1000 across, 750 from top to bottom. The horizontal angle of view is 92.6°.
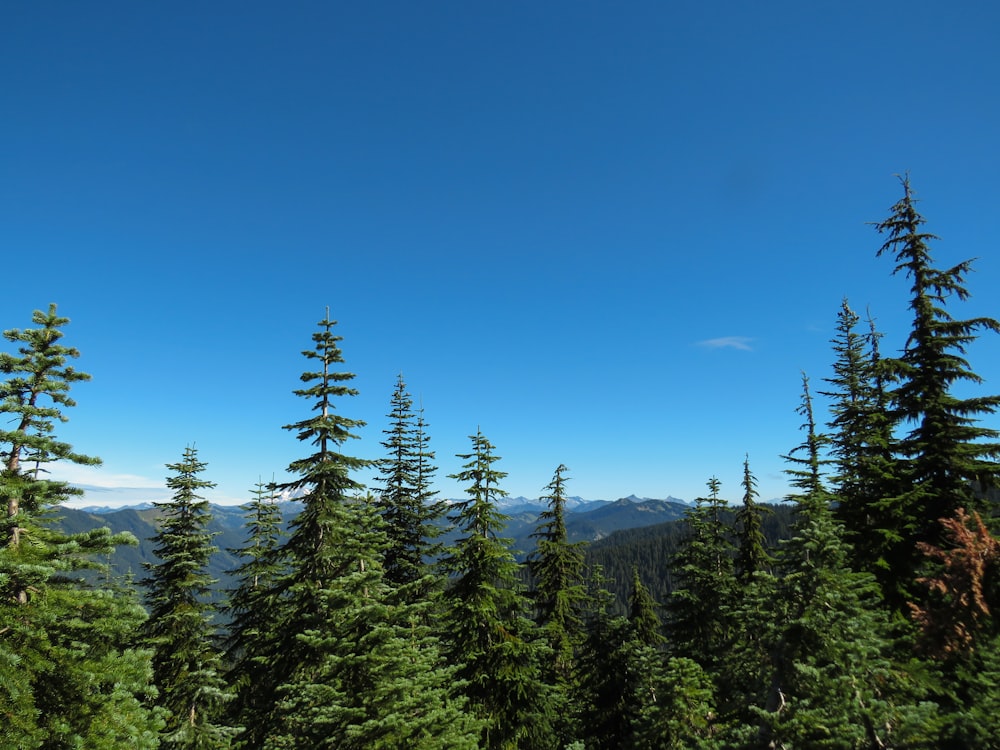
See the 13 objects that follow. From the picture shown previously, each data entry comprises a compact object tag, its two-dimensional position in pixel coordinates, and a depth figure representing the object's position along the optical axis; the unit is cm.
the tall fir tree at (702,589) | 2581
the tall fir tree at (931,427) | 1562
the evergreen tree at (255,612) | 1589
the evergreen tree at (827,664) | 841
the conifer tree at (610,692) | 2073
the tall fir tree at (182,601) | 1866
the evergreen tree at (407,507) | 2417
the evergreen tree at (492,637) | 1750
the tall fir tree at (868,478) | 1648
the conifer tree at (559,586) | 2738
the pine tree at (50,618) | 870
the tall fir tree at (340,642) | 1097
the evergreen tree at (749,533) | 2822
